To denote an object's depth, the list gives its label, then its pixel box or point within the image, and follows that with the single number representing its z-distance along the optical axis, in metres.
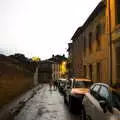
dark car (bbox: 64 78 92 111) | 7.17
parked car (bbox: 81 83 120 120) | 3.21
